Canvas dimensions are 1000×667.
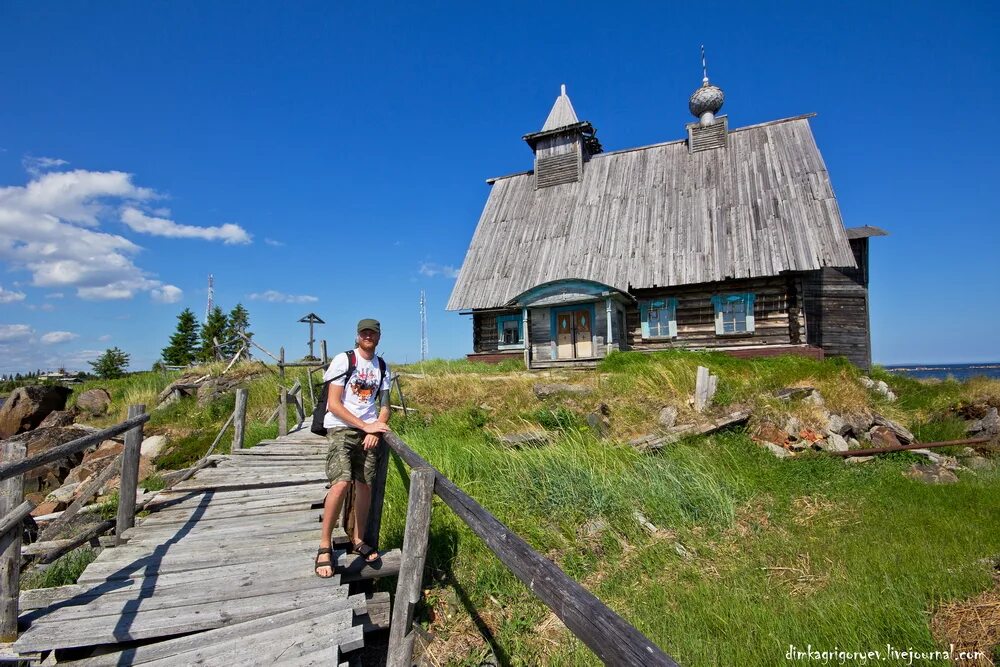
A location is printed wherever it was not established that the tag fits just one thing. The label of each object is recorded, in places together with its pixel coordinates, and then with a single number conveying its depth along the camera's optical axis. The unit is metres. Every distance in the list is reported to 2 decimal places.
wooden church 15.51
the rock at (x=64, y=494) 10.61
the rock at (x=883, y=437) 9.20
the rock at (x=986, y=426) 9.98
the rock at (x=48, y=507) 10.34
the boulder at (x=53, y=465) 12.38
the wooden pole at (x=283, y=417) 11.45
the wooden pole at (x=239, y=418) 9.72
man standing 4.16
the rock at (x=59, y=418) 16.41
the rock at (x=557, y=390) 11.39
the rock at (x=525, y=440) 8.90
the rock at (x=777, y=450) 8.55
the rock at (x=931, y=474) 7.68
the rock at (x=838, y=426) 9.29
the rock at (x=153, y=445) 12.42
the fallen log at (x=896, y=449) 8.63
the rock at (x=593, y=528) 6.12
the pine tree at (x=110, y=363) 38.06
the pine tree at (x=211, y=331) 45.47
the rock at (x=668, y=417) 9.48
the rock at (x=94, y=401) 18.62
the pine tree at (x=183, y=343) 44.70
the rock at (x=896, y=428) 9.40
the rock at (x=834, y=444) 8.94
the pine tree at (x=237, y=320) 48.19
